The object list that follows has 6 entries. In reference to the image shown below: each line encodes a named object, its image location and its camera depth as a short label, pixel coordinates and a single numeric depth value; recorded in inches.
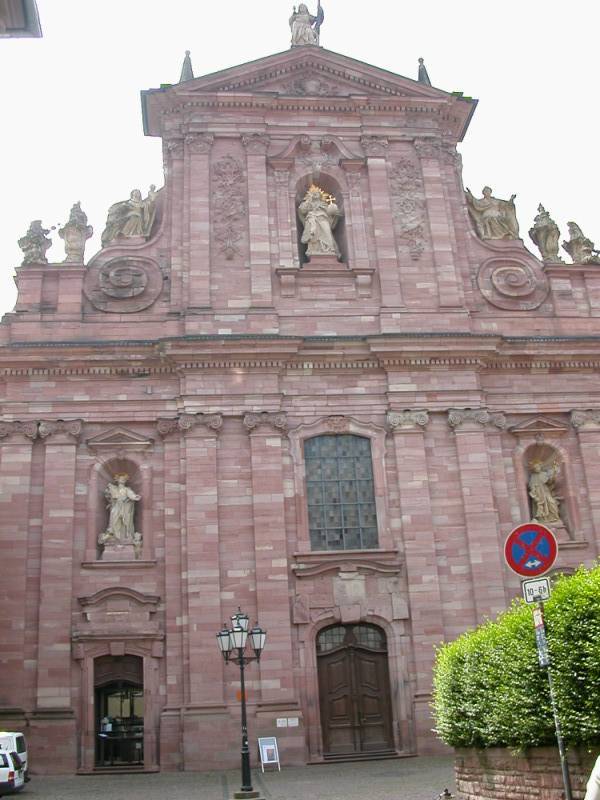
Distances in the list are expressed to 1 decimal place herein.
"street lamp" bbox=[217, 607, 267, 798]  659.4
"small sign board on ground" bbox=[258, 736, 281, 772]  823.7
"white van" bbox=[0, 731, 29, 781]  711.7
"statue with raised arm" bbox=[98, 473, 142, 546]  927.7
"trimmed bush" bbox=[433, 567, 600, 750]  479.2
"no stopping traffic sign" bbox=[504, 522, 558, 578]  431.5
